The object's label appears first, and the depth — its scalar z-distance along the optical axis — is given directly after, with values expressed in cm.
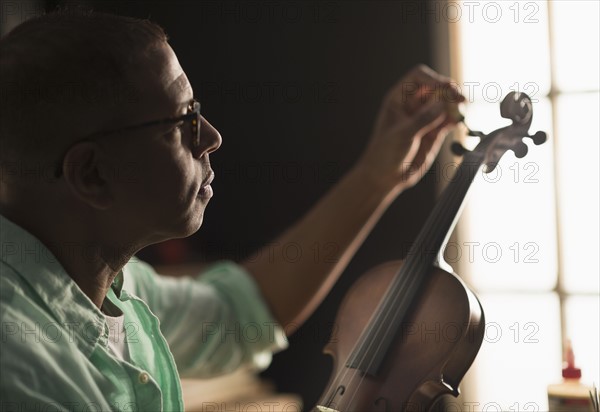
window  262
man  149
